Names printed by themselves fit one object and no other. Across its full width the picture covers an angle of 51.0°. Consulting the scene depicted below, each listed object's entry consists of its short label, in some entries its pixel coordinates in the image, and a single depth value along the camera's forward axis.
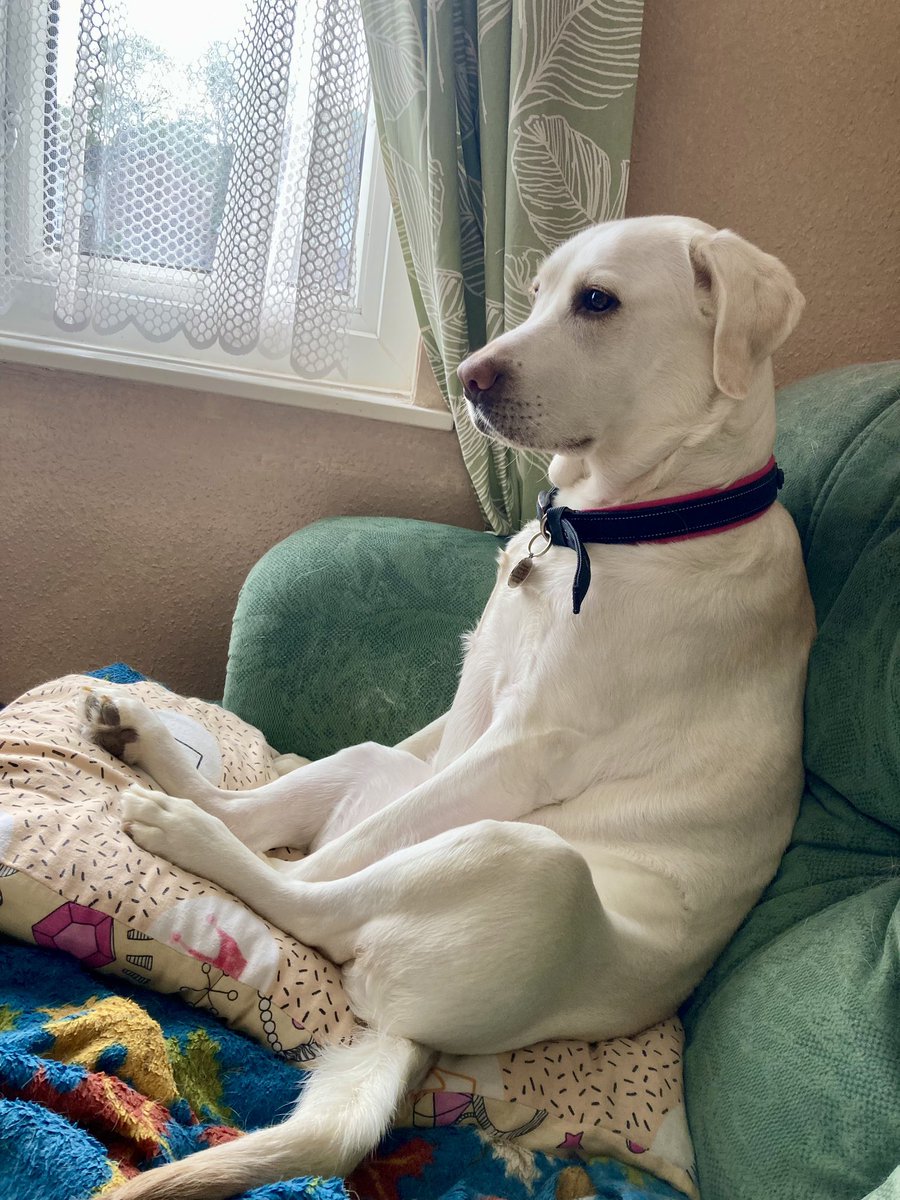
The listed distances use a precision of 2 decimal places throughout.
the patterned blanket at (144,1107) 0.72
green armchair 0.91
